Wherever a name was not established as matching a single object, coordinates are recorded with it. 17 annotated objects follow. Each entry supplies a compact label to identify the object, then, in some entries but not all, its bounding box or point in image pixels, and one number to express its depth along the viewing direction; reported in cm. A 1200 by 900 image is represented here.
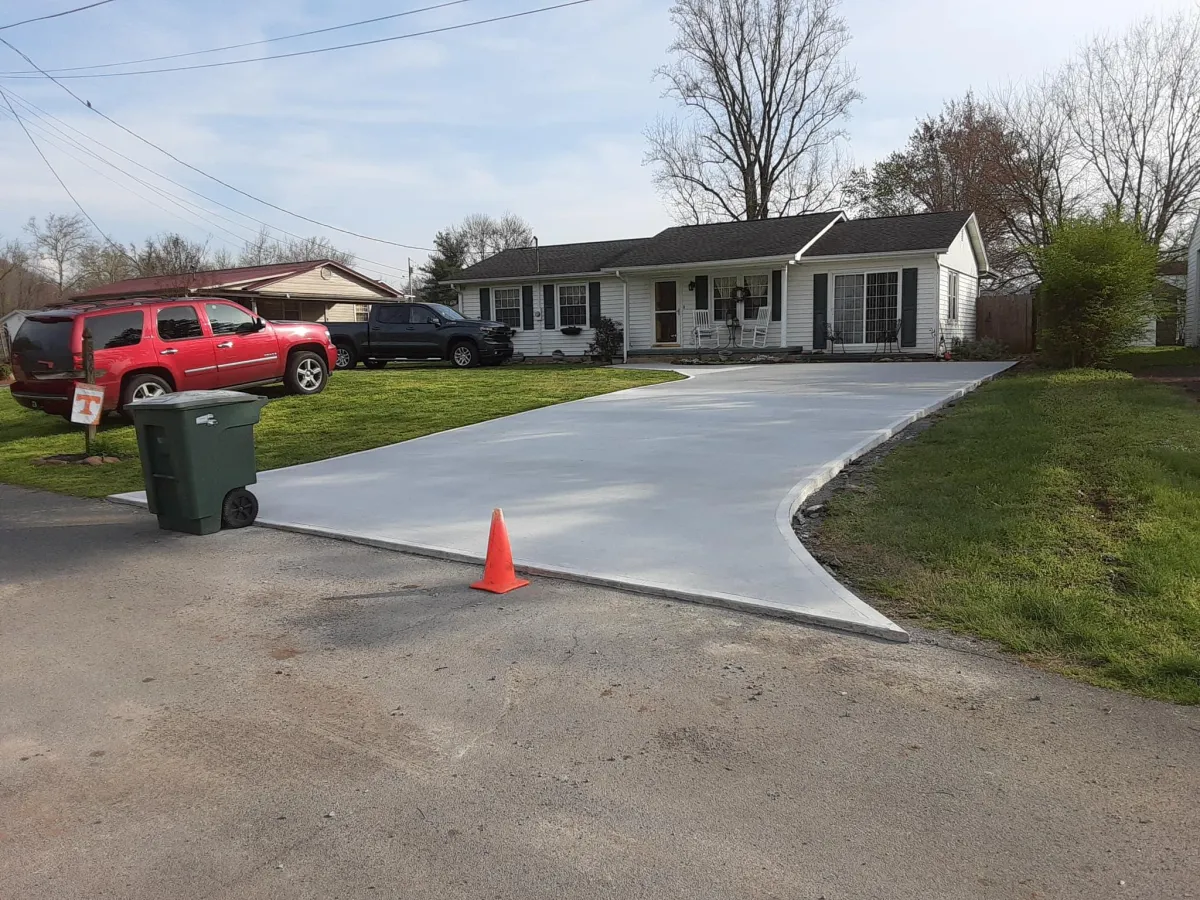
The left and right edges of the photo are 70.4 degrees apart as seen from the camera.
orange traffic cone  514
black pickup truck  2144
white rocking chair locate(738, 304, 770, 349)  2344
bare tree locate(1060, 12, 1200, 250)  3278
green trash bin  655
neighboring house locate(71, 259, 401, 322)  2847
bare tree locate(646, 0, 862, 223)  3666
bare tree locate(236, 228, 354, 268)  5879
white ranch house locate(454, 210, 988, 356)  2194
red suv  1138
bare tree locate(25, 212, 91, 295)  5141
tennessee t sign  915
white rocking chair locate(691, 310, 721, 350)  2422
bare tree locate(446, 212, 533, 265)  6744
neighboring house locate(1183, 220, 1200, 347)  2438
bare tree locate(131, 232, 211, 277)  4762
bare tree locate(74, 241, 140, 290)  5038
